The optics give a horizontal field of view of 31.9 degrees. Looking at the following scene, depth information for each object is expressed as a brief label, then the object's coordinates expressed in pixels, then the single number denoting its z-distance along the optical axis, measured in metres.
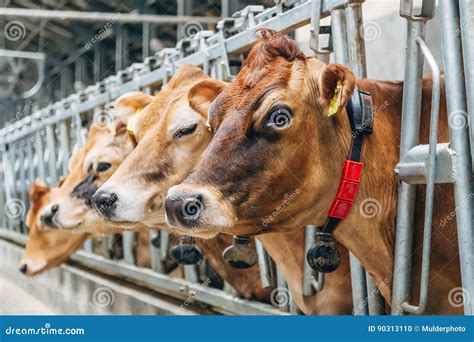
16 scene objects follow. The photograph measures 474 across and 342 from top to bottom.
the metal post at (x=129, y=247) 4.65
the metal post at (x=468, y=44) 1.80
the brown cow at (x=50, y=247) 4.67
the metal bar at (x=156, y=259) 4.23
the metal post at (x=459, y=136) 1.81
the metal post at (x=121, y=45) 5.74
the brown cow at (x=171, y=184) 2.61
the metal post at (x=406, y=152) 2.09
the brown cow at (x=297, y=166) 1.92
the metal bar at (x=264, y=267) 3.05
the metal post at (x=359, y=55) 2.30
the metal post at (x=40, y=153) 6.17
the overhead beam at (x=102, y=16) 4.48
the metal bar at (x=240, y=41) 2.52
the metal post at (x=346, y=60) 2.36
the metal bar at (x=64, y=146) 5.46
